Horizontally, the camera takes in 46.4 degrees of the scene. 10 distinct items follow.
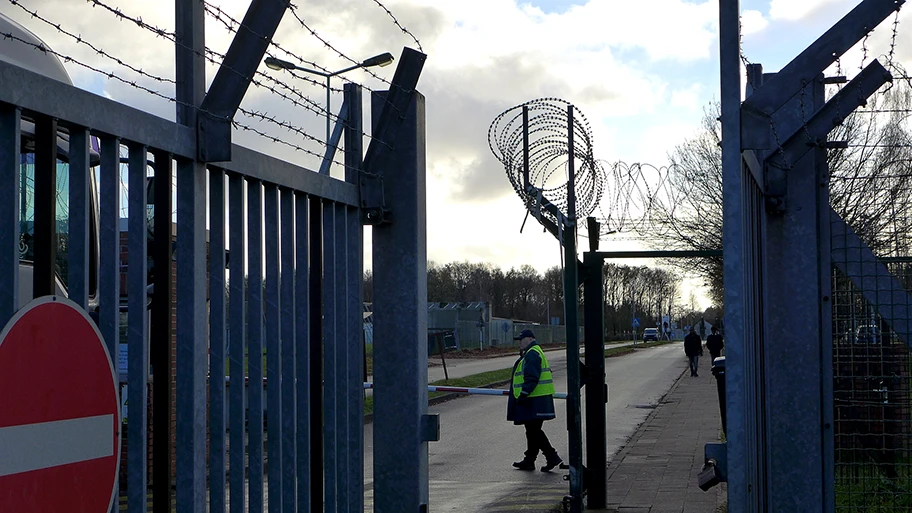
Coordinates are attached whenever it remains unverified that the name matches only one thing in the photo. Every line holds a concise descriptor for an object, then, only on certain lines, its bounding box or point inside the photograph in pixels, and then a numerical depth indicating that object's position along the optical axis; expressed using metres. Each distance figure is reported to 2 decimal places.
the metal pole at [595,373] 8.56
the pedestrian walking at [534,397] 12.34
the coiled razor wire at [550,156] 7.93
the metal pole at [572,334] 7.80
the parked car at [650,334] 117.33
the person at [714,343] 31.67
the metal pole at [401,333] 4.13
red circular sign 2.02
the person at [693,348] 35.72
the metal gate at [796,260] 3.89
